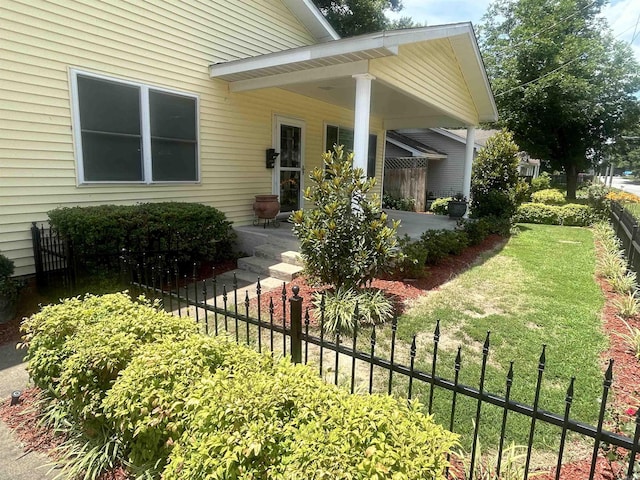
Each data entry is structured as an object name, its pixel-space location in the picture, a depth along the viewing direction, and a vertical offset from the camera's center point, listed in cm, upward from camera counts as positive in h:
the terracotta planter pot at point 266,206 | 815 -60
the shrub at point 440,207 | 1681 -102
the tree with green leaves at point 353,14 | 1727 +763
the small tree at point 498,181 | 1205 +16
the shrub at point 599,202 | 1439 -54
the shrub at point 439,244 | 729 -118
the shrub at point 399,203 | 1845 -99
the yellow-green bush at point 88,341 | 243 -115
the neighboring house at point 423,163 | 1939 +115
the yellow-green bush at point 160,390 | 206 -120
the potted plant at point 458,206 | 1209 -68
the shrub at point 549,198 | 1836 -52
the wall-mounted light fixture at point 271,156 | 885 +51
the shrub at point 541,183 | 2429 +27
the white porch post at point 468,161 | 1195 +72
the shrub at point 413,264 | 639 -135
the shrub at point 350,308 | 450 -156
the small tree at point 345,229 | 483 -61
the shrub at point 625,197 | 1481 -29
